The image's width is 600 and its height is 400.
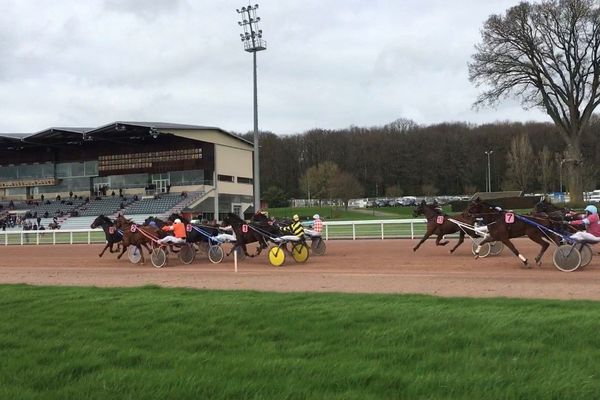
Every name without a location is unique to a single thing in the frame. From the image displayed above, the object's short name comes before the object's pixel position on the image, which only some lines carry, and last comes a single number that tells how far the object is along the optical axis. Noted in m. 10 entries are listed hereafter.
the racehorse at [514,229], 13.75
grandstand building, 60.31
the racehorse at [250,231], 16.83
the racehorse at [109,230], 19.98
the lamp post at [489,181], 98.66
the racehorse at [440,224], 17.47
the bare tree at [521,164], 78.38
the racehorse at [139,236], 17.95
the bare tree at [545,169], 79.50
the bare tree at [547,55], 43.38
